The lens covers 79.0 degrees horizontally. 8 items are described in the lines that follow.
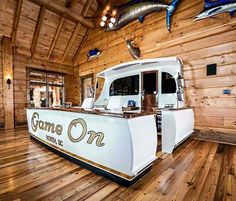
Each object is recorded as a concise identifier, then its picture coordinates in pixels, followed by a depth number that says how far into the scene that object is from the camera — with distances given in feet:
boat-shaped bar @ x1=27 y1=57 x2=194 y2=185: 5.36
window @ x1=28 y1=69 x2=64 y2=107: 21.34
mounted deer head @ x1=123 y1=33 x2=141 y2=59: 15.40
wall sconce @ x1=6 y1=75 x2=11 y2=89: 18.08
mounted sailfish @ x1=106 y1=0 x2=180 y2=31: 13.12
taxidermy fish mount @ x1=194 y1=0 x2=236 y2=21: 10.16
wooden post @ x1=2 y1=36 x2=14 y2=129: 17.90
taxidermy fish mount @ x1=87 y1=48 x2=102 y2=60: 20.69
